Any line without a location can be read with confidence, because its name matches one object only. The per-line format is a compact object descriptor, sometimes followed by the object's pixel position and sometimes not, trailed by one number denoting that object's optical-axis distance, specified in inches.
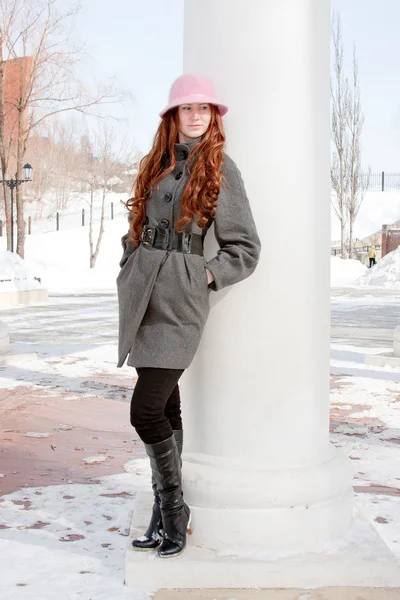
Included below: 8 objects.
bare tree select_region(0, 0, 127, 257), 973.2
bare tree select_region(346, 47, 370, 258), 1409.9
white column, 116.8
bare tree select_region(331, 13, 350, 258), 1398.9
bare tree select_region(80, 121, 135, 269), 1557.6
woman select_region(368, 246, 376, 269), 1454.2
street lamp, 876.6
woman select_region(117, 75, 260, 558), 110.8
